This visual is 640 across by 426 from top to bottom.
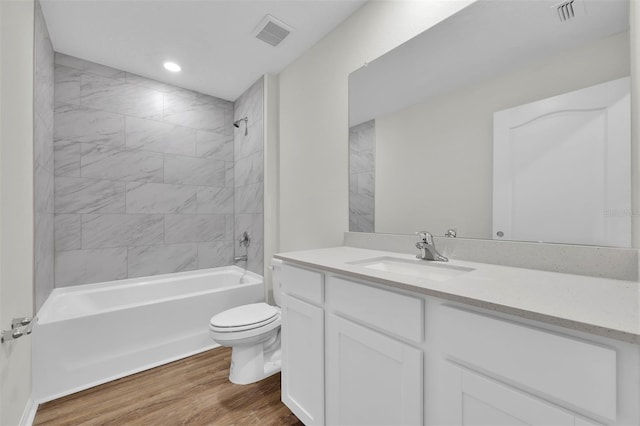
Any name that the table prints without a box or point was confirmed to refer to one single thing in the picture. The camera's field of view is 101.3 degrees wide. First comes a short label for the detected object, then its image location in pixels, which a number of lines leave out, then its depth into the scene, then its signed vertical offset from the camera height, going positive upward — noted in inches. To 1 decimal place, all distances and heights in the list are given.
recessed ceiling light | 94.2 +53.8
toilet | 67.2 -32.2
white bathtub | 65.9 -33.1
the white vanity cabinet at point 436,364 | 21.3 -16.6
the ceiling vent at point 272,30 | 73.5 +53.5
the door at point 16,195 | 44.2 +3.7
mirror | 38.1 +21.6
